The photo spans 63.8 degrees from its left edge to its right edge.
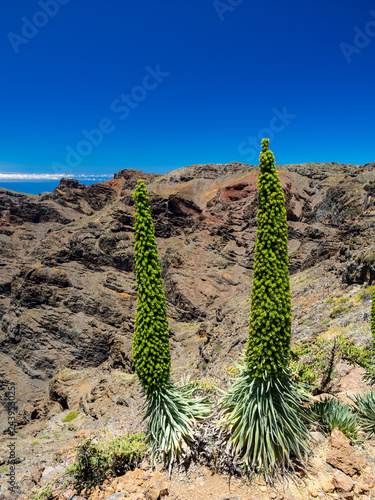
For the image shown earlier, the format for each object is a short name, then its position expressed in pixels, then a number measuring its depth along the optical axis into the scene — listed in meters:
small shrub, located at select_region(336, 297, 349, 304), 21.61
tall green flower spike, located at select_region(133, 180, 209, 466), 7.64
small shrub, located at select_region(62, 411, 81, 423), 20.67
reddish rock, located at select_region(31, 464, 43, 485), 10.20
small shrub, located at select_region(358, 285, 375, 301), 20.05
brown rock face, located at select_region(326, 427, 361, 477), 6.43
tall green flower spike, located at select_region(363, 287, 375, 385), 8.49
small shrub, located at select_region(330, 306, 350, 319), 19.38
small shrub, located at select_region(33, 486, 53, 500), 8.00
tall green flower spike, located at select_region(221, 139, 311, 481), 6.34
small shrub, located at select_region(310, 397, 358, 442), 7.32
